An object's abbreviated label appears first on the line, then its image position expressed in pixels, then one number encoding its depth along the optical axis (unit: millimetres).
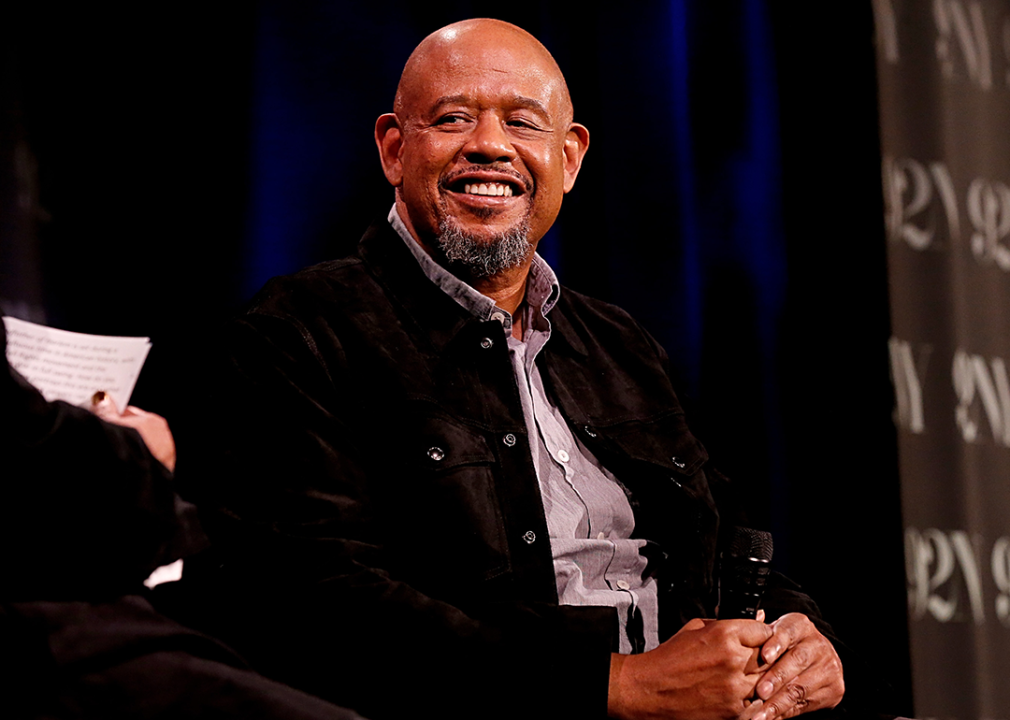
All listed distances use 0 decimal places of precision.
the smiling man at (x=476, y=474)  6838
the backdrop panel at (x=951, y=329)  7315
